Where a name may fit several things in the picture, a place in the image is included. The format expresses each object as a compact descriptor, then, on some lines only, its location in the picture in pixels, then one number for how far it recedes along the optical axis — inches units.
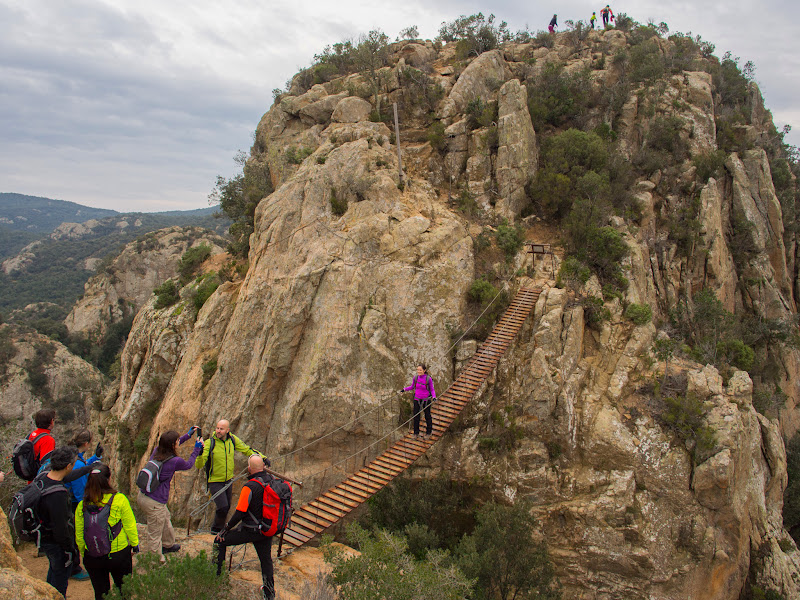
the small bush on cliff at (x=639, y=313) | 569.0
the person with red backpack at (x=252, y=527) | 253.4
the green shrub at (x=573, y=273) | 599.8
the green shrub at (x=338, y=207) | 631.2
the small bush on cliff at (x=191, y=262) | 817.5
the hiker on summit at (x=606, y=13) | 1129.4
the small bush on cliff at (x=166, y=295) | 761.0
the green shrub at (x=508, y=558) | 386.9
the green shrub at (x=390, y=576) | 258.1
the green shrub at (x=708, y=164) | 813.2
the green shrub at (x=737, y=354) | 637.9
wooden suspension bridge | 404.5
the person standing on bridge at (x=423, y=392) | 486.9
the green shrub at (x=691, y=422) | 466.3
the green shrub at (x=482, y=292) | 590.6
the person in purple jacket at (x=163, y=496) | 268.1
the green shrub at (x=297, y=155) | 747.2
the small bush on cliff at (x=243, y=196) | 818.2
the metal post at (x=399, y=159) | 688.3
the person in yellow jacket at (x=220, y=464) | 315.9
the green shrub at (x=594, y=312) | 569.0
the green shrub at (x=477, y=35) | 975.0
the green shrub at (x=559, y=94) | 861.8
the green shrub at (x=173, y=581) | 213.5
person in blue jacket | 245.3
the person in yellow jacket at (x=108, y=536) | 216.7
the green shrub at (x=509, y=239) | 663.8
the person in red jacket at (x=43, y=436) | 272.1
